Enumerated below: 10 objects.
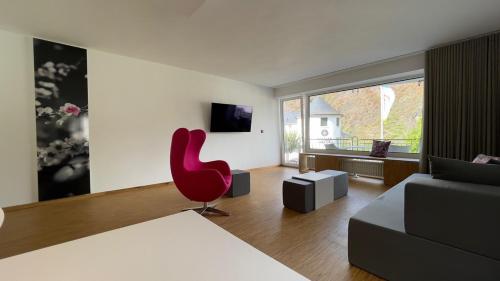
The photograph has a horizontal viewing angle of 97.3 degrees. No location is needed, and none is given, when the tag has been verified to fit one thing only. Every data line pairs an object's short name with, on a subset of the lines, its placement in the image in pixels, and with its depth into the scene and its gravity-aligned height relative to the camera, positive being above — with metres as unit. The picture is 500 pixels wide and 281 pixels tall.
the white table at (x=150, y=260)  0.44 -0.27
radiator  4.88 -0.71
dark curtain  3.26 +0.57
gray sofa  1.23 -0.66
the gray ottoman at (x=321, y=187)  3.04 -0.73
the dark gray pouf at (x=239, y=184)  3.67 -0.81
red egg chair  2.63 -0.49
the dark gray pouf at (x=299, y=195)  2.90 -0.80
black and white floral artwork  3.27 +0.28
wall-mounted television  5.20 +0.48
